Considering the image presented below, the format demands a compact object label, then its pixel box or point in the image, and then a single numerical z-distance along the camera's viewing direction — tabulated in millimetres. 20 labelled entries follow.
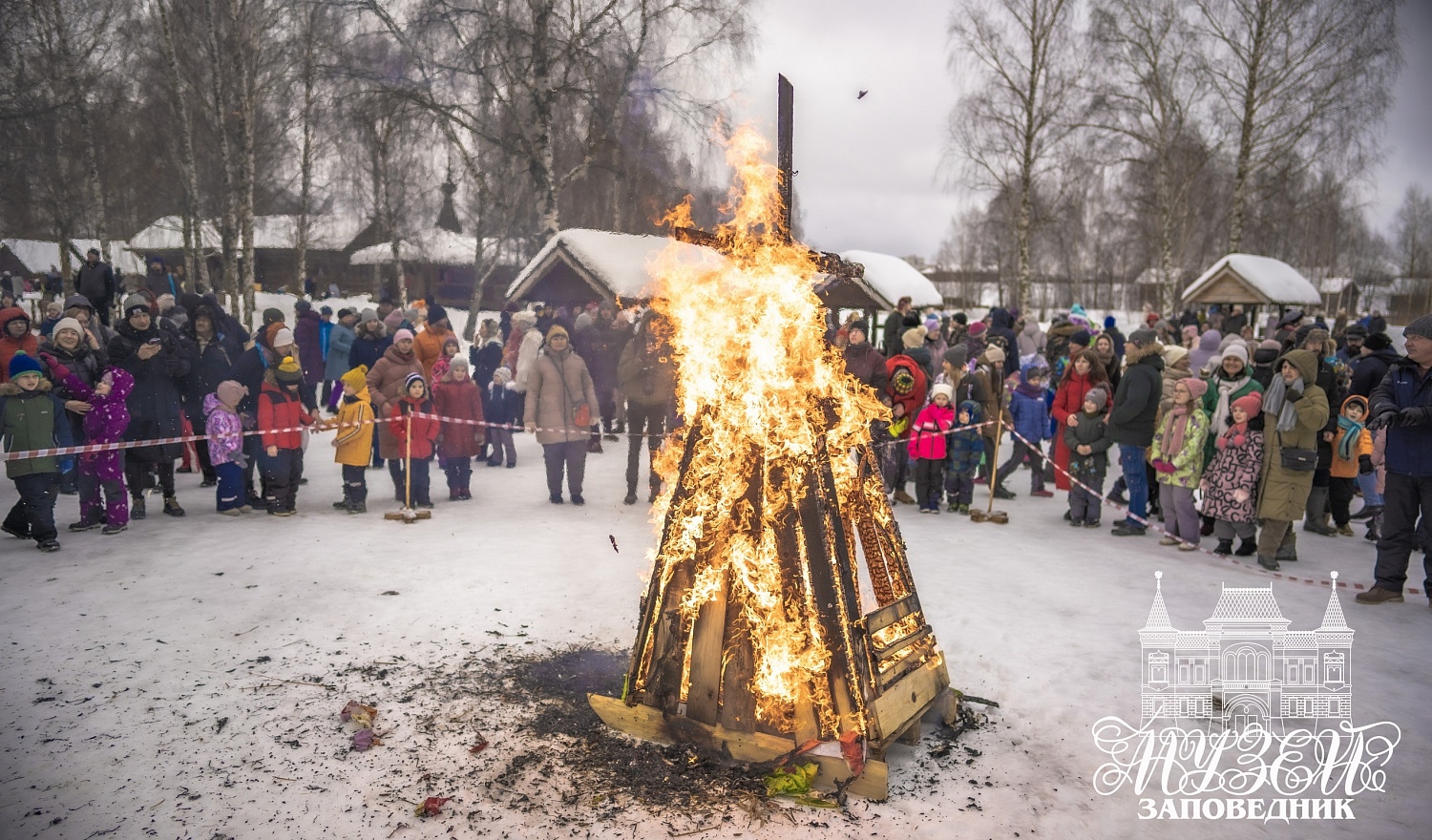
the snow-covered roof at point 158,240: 40938
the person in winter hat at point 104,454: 7355
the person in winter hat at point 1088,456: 8477
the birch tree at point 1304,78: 21875
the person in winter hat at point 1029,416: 9859
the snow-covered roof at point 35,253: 47531
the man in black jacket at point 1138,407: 7996
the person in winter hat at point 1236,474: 7090
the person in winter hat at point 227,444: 8102
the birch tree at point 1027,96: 24344
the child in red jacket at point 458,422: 9375
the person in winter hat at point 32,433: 6691
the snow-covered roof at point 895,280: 18406
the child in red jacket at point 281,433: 8320
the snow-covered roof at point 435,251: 39884
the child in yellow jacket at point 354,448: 8531
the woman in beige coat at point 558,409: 9180
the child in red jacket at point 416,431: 8742
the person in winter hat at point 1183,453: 7359
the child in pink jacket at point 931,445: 9016
